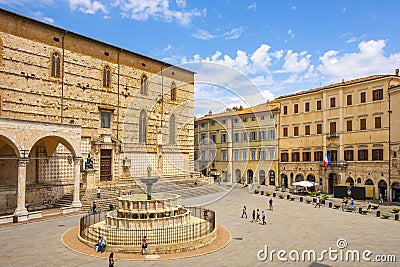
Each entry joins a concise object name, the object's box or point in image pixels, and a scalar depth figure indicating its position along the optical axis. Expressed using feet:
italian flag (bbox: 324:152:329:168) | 130.62
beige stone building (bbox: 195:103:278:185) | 166.81
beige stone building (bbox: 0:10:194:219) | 83.61
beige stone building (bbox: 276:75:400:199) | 121.29
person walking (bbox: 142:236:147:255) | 49.39
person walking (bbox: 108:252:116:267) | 41.86
